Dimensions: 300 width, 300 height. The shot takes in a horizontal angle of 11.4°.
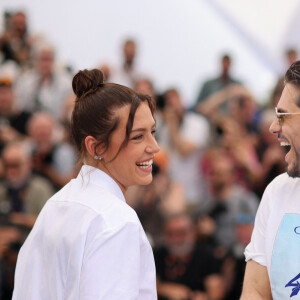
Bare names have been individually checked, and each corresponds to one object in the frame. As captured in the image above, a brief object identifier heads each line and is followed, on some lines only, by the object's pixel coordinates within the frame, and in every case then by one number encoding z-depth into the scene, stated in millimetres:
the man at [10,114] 13392
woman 5131
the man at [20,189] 11521
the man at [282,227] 5615
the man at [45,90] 14615
